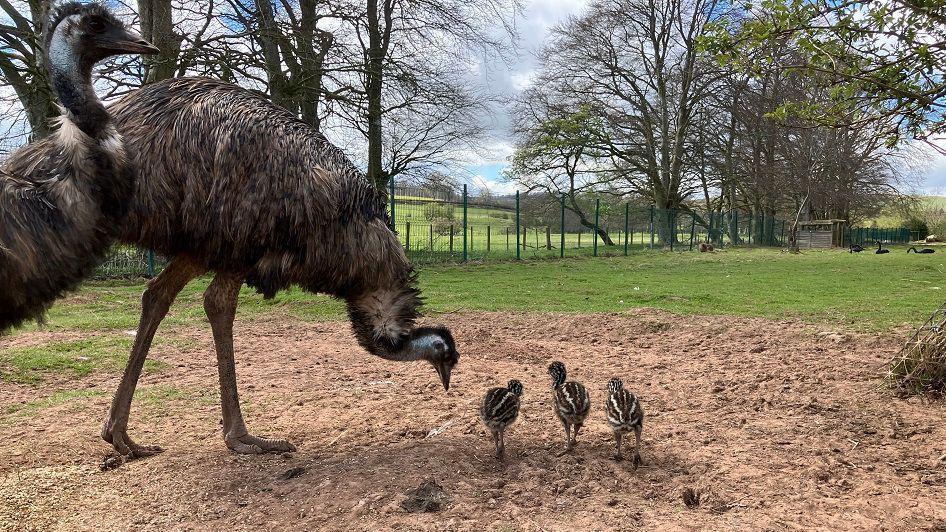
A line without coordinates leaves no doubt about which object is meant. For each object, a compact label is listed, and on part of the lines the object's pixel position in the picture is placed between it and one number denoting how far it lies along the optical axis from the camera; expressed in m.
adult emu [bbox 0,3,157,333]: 2.99
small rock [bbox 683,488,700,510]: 3.56
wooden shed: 40.84
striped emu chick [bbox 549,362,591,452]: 4.39
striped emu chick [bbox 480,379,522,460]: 4.32
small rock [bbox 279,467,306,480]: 3.99
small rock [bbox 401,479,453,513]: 3.42
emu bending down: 3.82
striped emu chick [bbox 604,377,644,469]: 4.16
